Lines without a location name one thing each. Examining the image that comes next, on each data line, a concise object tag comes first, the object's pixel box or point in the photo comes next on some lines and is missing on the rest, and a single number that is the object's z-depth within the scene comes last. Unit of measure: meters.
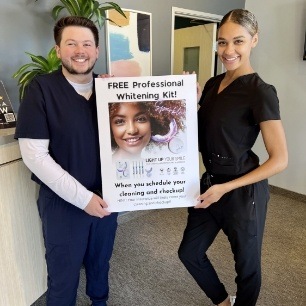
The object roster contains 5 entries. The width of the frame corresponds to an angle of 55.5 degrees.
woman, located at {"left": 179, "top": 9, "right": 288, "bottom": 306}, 1.16
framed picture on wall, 2.42
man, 1.18
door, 3.70
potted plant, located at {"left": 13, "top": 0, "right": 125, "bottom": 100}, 1.60
